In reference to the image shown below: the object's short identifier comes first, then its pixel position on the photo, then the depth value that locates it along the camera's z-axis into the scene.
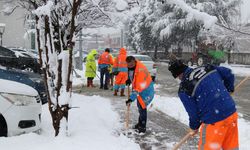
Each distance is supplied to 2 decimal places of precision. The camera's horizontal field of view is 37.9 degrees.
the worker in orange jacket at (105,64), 14.19
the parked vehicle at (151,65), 18.06
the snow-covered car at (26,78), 6.99
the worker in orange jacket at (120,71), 12.45
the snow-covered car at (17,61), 10.91
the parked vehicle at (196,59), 29.22
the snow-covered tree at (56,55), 5.57
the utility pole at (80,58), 21.93
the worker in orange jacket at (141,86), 7.01
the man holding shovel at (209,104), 3.73
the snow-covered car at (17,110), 5.48
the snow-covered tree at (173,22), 32.56
